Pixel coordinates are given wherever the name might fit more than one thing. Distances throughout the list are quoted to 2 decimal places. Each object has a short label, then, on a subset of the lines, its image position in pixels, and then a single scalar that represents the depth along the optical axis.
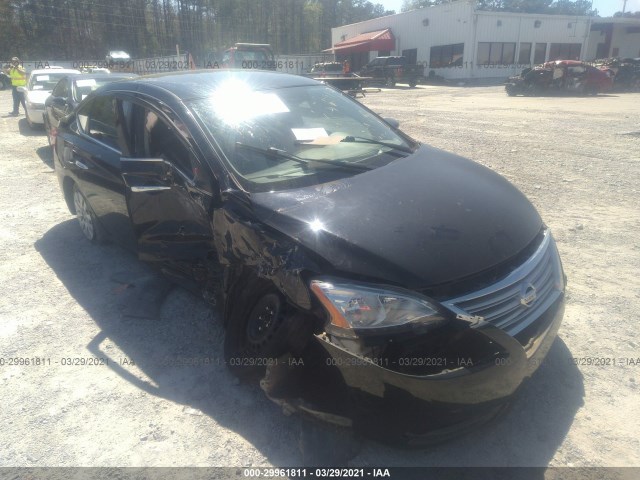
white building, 31.48
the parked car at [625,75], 22.42
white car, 11.52
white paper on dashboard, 3.15
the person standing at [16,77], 13.52
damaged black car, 2.02
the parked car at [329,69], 29.13
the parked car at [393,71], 28.70
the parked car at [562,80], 20.31
